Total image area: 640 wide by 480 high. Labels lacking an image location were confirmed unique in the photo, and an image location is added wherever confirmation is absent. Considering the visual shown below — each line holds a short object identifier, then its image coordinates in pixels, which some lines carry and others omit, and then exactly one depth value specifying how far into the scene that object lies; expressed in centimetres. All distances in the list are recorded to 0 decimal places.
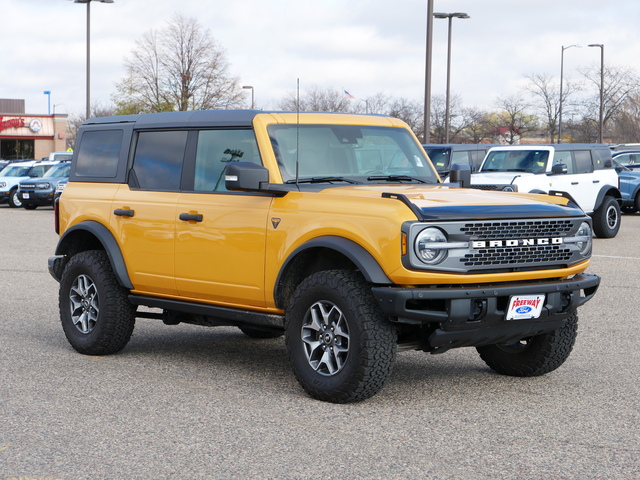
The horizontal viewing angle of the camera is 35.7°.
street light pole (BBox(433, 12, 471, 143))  3784
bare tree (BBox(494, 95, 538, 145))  6962
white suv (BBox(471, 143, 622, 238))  1917
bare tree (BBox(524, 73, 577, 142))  6606
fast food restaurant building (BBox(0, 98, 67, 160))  7625
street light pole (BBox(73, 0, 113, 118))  4012
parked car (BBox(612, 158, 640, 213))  2694
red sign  7569
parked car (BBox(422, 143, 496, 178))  2310
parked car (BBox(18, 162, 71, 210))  3131
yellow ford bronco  582
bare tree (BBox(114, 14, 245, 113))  4622
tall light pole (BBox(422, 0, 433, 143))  2426
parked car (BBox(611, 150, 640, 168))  3076
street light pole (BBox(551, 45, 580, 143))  5346
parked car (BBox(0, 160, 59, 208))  3388
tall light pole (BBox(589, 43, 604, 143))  4869
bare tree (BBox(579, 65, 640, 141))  6372
